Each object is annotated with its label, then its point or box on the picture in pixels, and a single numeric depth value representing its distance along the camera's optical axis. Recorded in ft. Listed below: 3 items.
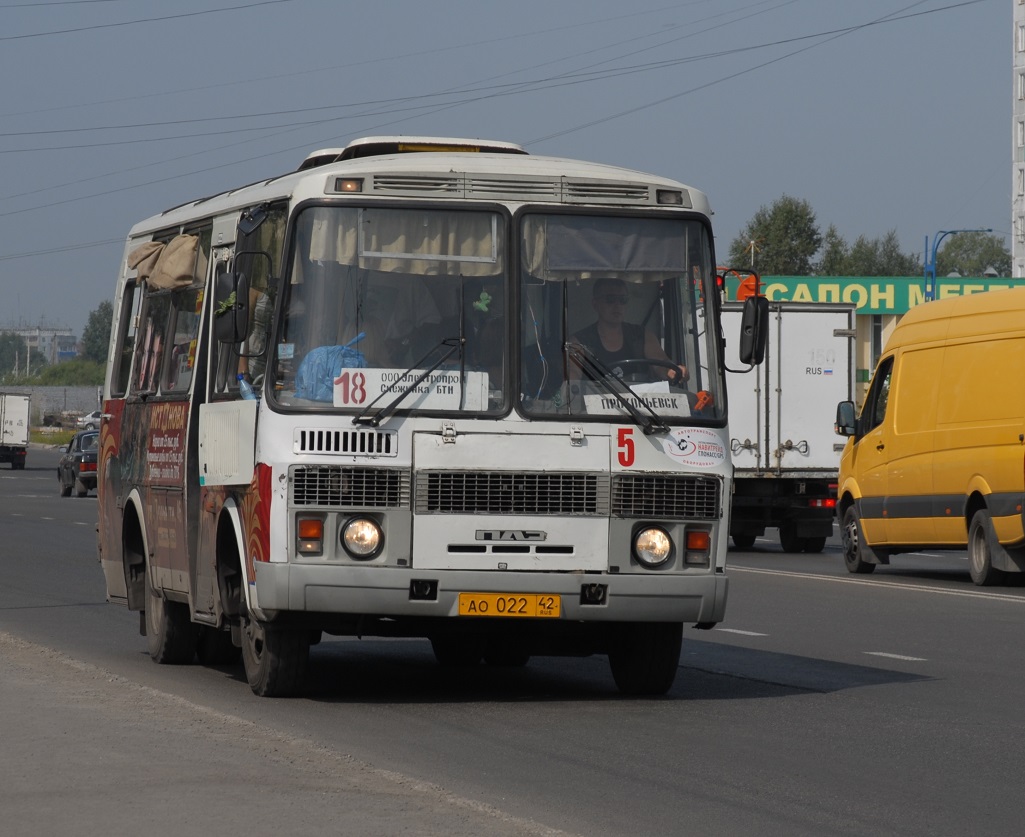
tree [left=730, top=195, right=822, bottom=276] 457.27
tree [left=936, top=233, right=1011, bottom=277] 571.69
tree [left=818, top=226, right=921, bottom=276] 532.73
